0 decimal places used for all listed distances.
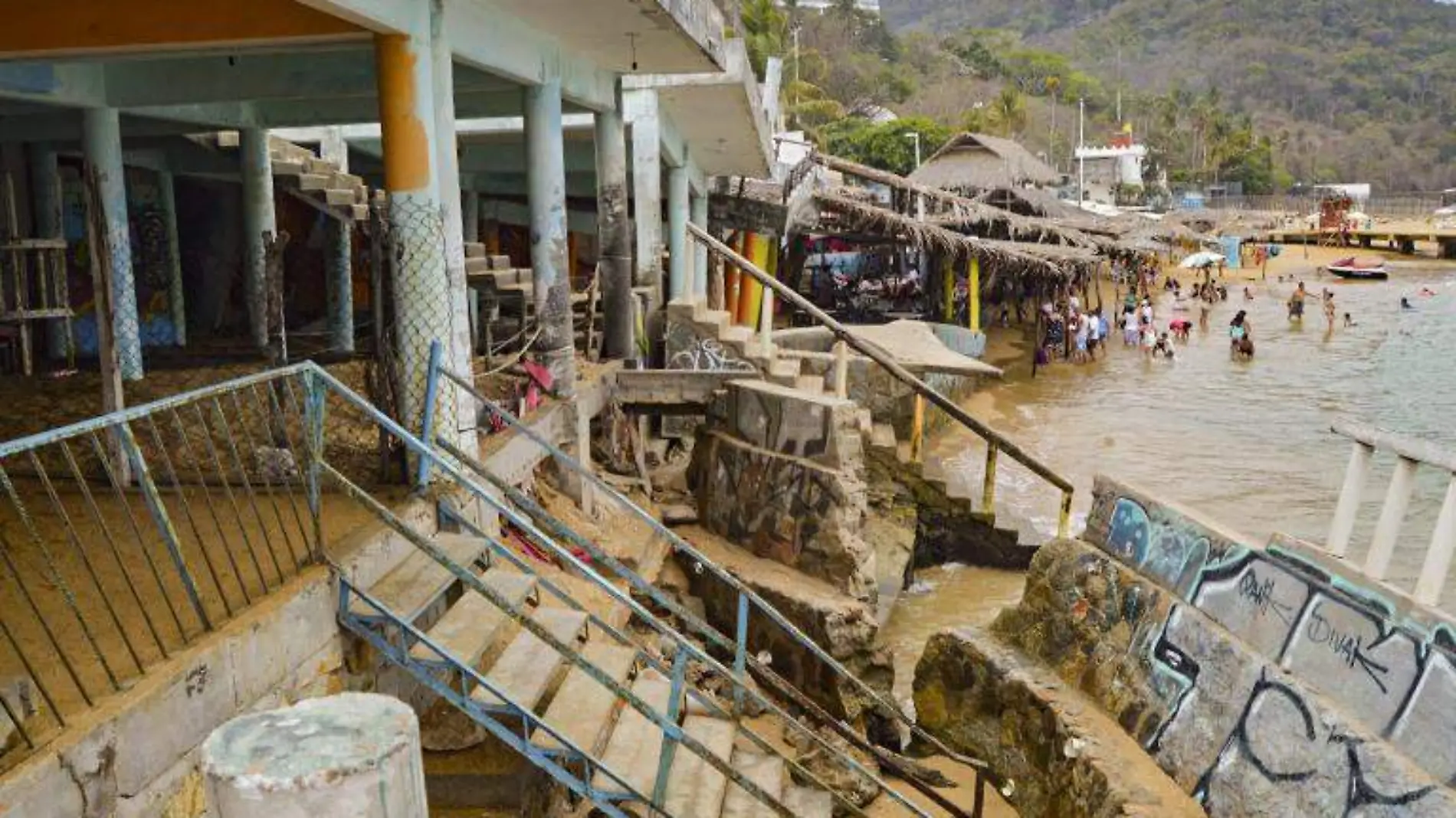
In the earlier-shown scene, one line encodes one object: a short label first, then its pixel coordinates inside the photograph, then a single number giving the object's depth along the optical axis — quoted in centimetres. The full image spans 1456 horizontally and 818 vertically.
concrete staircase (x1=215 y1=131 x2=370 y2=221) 1480
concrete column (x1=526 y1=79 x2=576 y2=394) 1016
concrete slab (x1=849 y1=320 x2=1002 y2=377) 1473
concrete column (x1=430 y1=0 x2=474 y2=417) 762
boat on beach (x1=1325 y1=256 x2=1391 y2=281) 5344
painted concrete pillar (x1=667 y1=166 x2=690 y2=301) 1695
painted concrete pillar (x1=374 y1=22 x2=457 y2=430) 714
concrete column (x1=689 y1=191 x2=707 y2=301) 2067
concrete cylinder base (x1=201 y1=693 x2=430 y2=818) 264
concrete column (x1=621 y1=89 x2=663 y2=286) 1488
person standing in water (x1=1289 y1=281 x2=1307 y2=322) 3869
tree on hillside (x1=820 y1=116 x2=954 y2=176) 5891
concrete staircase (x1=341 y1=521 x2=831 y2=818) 549
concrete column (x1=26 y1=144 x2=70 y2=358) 1305
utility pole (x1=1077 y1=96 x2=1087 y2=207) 6999
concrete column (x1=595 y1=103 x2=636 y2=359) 1277
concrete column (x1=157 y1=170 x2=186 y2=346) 1538
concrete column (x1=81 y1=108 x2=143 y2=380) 1061
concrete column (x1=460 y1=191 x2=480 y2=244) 2098
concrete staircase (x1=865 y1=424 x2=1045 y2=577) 1360
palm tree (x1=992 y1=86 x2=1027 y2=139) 7744
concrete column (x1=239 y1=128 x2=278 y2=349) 1348
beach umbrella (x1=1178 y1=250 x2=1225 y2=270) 4563
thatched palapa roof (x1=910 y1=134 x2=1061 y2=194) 4259
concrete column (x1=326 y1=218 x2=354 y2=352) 1567
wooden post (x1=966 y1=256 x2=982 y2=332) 2625
